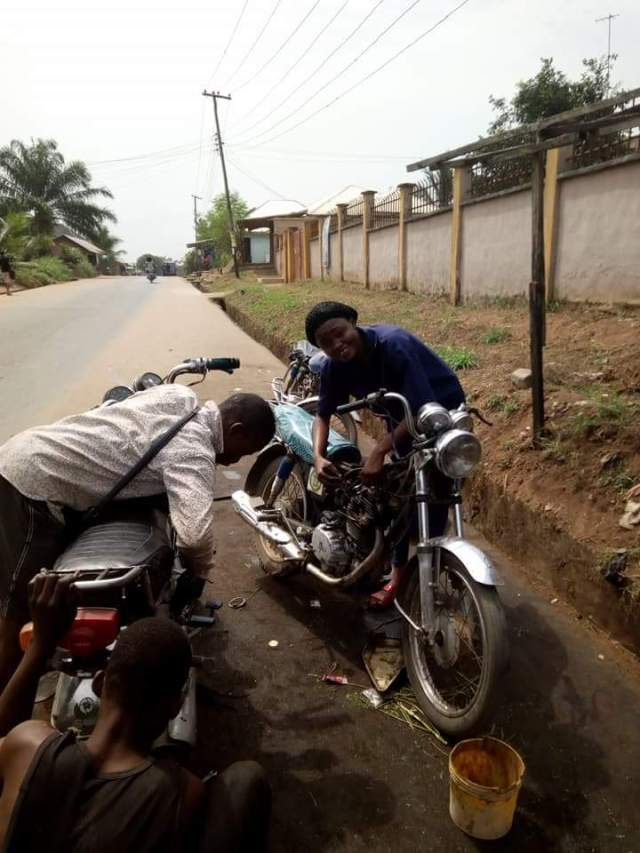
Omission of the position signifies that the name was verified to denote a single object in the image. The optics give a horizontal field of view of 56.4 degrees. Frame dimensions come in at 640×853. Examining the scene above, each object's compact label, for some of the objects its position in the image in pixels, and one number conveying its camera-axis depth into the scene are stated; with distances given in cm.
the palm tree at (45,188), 4075
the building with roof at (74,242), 4828
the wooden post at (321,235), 2062
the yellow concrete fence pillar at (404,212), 1299
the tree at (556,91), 2147
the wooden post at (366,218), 1554
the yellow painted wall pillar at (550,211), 756
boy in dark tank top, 130
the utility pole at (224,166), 3145
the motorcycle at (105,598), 172
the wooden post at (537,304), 389
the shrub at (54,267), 3355
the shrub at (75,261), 4281
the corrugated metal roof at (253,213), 3759
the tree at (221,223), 4838
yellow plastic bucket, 187
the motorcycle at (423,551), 221
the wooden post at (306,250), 2288
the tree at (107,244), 4967
